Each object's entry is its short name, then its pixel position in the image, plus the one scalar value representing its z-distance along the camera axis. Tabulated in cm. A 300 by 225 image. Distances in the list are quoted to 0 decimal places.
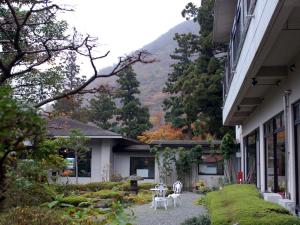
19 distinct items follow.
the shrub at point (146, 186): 2272
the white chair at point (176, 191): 1613
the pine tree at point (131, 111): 3953
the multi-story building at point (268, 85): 668
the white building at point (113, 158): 2623
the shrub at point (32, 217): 580
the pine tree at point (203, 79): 2898
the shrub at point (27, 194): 830
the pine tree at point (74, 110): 4131
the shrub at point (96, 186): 2203
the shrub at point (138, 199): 1794
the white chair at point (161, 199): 1549
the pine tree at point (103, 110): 4212
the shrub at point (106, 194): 1809
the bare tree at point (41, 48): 645
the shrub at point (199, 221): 1023
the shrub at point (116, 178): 2558
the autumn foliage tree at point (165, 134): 3572
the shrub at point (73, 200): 1584
